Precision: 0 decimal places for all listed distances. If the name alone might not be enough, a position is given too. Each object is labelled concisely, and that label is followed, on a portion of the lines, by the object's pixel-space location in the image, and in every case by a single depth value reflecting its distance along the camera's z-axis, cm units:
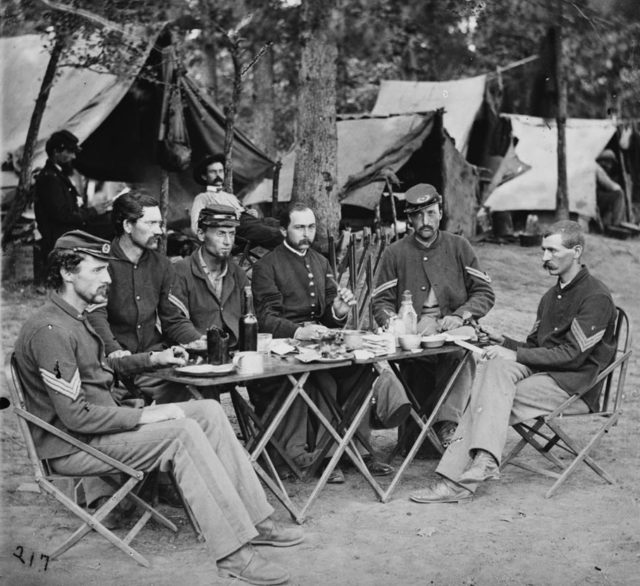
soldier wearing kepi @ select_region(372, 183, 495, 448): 557
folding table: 431
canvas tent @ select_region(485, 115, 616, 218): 1634
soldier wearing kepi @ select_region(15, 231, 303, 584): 373
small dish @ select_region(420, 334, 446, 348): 501
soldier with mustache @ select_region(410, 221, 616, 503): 480
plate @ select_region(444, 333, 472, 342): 504
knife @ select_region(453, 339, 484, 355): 495
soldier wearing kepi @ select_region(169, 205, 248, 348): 508
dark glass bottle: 461
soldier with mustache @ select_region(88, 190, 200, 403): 494
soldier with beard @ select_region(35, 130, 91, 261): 902
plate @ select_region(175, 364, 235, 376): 419
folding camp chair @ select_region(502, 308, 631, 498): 491
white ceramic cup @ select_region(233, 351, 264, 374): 428
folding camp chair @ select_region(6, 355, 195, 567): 375
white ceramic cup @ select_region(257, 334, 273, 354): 475
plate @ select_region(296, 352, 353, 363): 453
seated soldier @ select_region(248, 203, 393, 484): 525
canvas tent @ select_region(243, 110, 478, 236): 1273
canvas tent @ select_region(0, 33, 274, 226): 1025
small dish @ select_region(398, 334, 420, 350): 494
